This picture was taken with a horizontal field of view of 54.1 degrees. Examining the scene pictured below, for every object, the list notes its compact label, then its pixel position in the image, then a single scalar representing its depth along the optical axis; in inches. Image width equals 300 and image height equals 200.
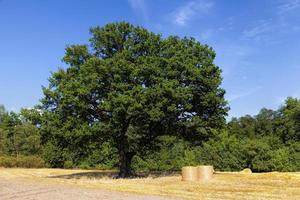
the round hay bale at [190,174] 747.9
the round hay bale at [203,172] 750.1
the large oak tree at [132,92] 827.8
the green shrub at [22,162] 1592.2
